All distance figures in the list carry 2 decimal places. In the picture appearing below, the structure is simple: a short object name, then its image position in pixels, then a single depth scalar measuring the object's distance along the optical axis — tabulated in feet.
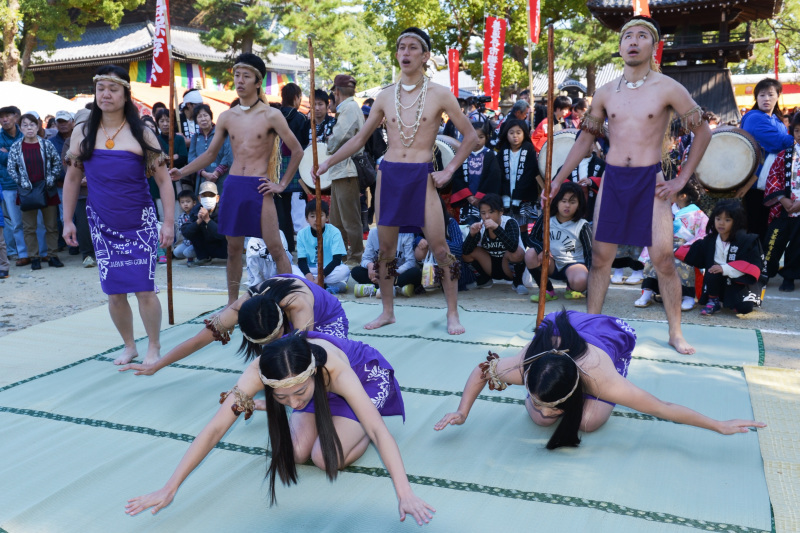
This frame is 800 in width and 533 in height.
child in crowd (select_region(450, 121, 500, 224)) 18.75
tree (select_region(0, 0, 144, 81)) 42.88
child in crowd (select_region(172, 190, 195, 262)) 22.26
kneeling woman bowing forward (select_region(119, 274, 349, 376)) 7.97
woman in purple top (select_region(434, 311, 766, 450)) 7.19
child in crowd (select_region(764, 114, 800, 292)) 16.33
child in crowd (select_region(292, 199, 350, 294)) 17.65
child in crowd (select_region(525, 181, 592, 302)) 15.87
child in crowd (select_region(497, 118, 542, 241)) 18.69
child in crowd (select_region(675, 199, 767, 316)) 14.25
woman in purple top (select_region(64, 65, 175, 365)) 11.45
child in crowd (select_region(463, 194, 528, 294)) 16.60
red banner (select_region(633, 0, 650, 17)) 20.59
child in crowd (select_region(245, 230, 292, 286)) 17.42
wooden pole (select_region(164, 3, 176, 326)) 14.27
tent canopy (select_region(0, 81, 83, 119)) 34.91
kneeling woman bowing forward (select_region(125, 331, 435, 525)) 6.58
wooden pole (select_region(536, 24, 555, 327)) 11.70
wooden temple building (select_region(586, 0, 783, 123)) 43.24
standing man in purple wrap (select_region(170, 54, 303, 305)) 13.29
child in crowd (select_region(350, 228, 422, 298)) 16.99
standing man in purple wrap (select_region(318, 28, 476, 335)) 12.52
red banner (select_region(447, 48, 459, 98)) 37.37
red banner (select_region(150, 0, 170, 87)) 22.38
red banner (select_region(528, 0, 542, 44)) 23.39
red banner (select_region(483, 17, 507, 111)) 30.48
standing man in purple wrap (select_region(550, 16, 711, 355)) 11.13
